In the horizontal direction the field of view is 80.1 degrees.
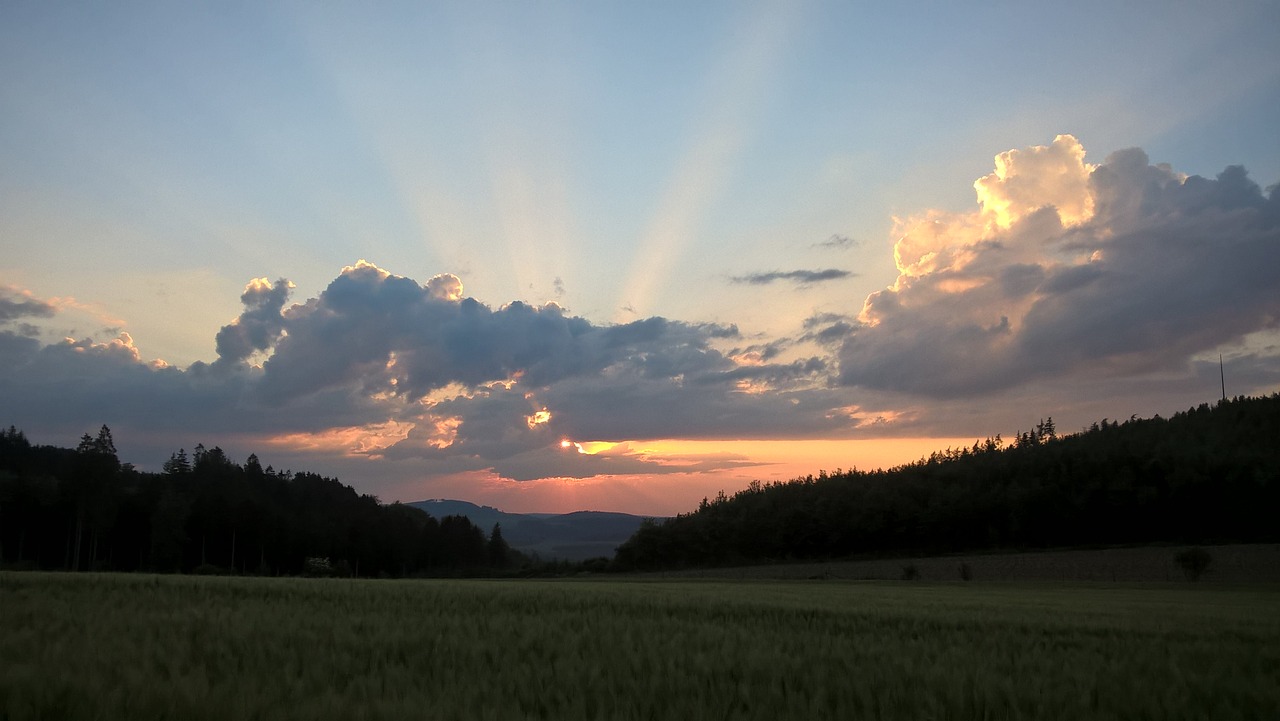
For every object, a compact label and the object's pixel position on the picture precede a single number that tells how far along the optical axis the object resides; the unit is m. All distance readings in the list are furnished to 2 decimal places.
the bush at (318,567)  97.81
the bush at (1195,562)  69.81
